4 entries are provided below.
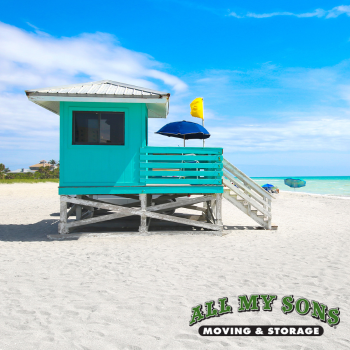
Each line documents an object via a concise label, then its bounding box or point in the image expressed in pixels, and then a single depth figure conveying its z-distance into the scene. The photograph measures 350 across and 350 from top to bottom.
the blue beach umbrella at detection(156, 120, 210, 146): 9.43
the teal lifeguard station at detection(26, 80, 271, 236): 8.41
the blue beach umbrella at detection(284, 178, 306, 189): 38.72
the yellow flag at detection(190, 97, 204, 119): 10.88
